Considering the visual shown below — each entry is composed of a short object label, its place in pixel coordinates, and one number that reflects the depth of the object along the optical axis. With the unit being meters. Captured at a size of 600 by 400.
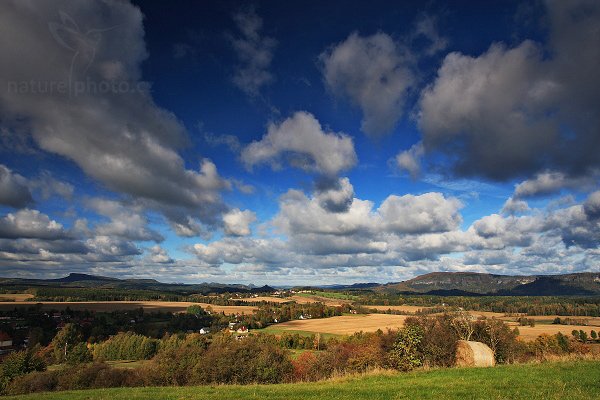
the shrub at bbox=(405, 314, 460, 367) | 24.83
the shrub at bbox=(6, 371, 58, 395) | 39.09
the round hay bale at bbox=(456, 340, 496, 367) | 22.89
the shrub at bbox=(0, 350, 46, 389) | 51.47
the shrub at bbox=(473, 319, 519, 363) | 37.65
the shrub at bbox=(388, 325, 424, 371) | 26.00
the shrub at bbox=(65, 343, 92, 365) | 80.48
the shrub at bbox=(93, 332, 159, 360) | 89.75
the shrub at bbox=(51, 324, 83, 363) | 86.88
